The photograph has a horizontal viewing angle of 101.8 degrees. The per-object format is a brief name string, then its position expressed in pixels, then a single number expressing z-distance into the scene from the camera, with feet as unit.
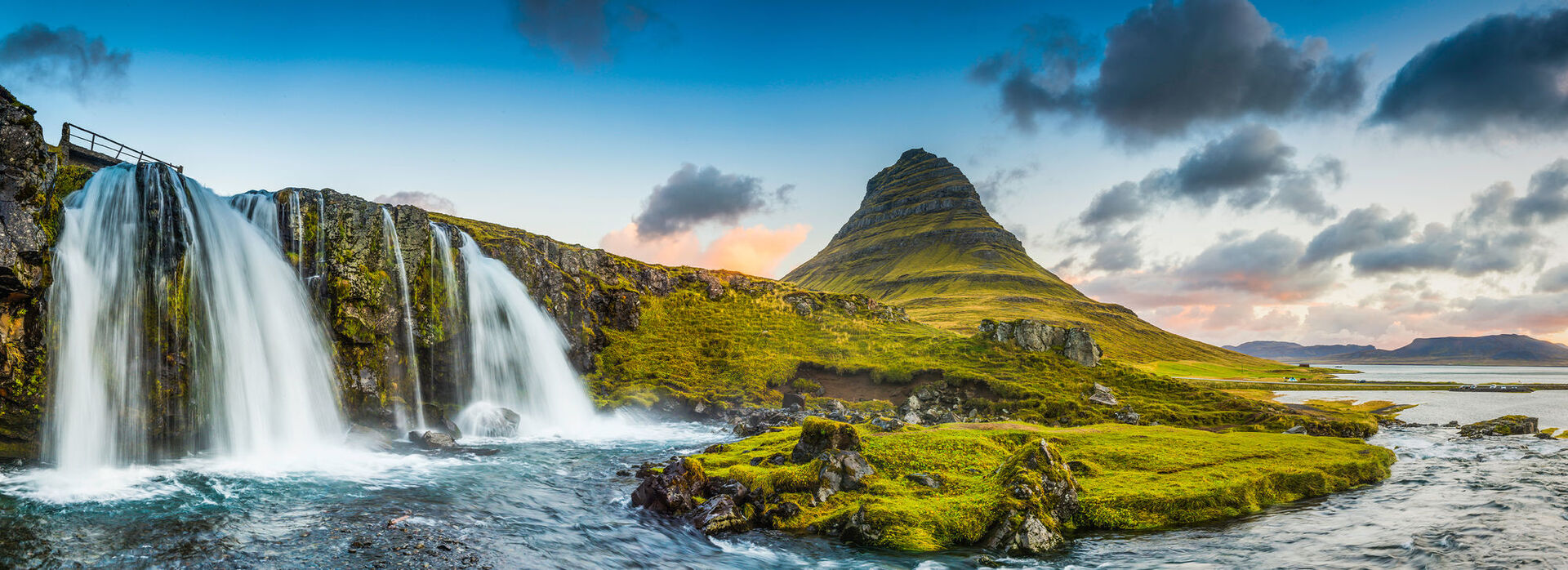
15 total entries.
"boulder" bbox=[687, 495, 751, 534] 59.21
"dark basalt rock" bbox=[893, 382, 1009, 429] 142.31
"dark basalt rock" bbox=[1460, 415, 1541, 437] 125.70
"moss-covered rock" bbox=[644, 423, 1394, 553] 55.47
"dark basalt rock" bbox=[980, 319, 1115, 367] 185.68
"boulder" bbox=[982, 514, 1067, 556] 51.72
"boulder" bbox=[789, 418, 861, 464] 75.46
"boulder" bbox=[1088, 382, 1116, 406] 153.99
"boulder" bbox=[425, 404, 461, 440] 115.60
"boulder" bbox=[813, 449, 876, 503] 65.72
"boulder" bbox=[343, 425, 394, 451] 95.74
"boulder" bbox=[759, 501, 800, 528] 60.80
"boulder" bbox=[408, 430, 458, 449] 98.84
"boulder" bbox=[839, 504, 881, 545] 54.90
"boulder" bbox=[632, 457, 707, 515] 64.64
